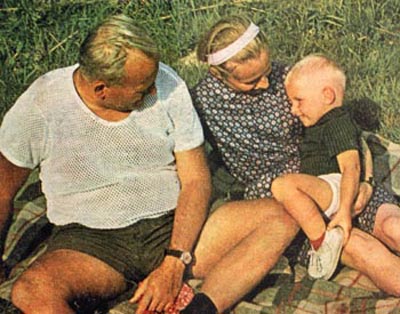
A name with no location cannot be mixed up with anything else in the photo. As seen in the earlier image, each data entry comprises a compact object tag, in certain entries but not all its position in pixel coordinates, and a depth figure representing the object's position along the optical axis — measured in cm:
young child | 322
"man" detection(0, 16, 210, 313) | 308
